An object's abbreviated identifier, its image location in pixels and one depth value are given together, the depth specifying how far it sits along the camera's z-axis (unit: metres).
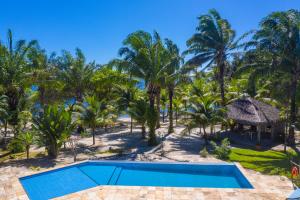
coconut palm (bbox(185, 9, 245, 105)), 18.05
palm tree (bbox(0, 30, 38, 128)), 13.94
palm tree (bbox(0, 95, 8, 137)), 13.04
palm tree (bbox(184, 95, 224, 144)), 14.38
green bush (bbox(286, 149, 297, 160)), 12.16
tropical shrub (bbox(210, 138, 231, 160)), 11.79
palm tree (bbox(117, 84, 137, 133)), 17.78
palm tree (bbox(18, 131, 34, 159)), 11.41
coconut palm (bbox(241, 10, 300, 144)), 13.75
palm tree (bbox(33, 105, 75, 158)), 11.79
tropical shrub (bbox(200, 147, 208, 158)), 12.03
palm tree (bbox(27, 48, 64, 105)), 15.88
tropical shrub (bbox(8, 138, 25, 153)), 13.23
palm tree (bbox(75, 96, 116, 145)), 14.83
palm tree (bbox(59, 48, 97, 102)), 19.62
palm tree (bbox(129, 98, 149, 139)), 14.67
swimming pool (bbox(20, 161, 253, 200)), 8.86
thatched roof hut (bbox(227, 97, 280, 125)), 15.27
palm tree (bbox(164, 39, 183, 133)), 14.83
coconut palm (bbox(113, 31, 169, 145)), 14.50
